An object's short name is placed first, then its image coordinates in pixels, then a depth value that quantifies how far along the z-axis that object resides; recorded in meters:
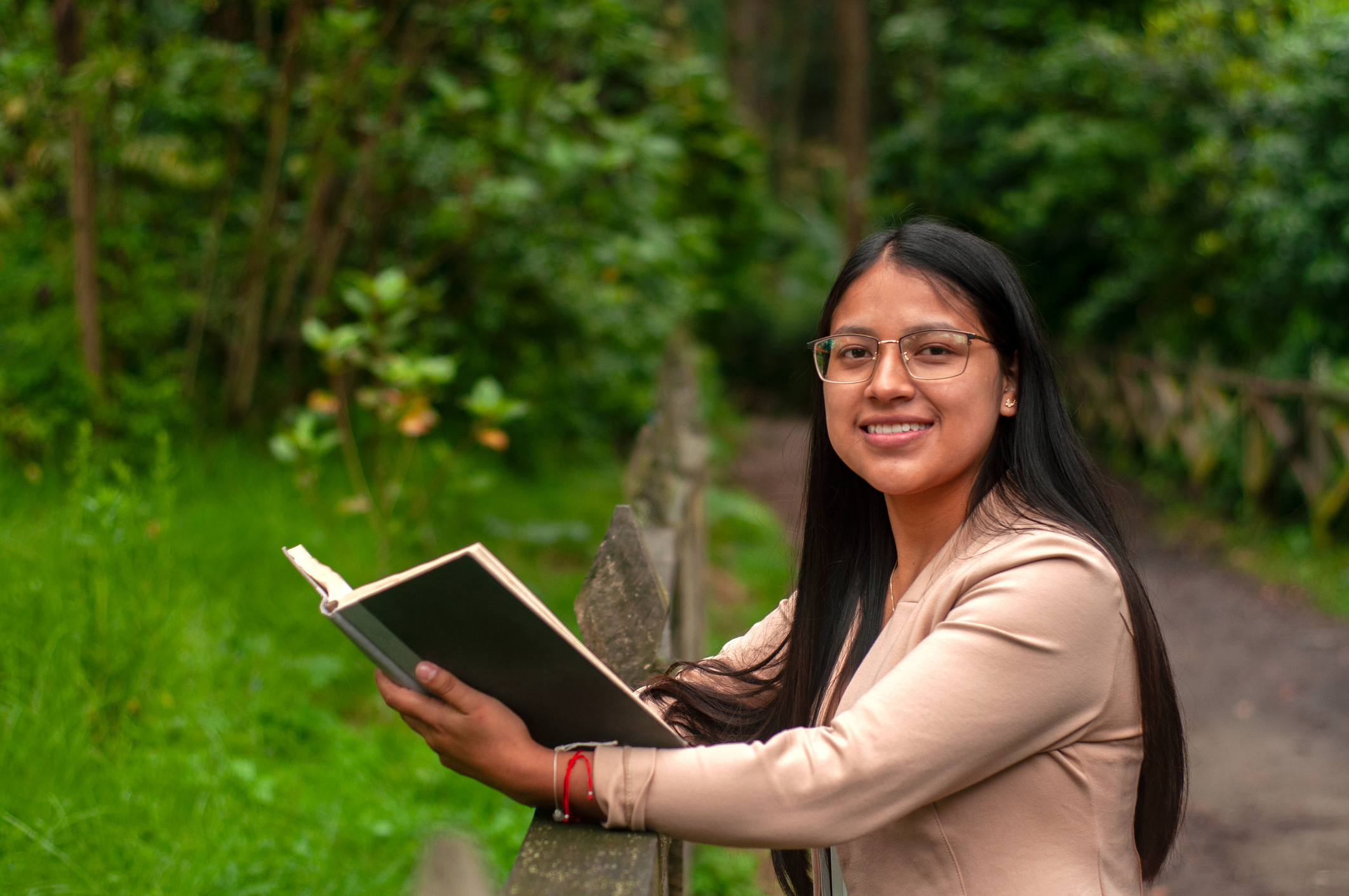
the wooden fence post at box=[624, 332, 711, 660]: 3.10
